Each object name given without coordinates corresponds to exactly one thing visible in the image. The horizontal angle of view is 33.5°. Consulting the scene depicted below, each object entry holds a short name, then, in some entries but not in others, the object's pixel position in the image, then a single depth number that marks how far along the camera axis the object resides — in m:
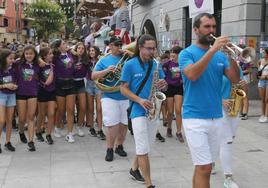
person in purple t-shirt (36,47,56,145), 8.30
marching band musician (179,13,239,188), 4.26
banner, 9.04
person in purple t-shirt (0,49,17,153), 7.60
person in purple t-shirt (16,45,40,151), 7.77
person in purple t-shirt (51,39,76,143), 8.56
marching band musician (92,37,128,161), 6.95
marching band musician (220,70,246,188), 5.57
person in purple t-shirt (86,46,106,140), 8.94
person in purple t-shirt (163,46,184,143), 8.54
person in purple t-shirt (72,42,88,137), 8.95
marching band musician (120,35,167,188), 5.46
